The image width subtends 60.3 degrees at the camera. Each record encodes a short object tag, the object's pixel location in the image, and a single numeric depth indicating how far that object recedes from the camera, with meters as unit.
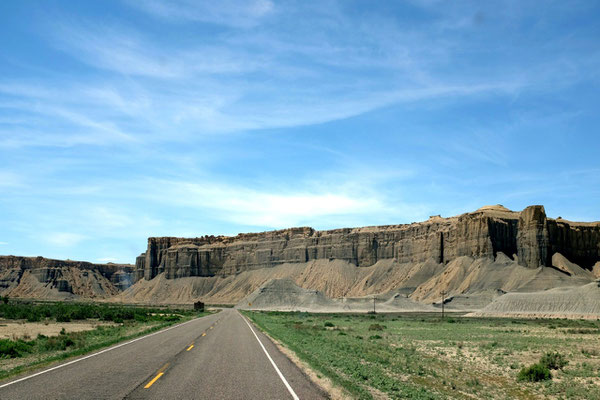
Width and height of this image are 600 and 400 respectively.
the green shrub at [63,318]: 58.22
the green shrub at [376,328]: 47.16
